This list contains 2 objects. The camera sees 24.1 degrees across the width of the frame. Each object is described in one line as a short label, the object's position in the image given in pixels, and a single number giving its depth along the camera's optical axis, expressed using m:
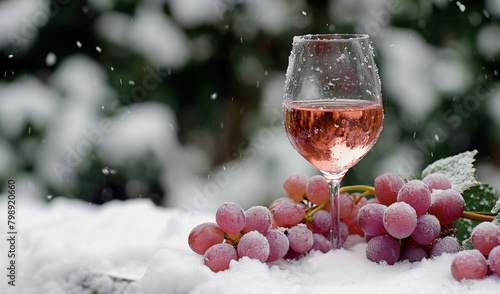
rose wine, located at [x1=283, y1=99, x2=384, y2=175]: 0.96
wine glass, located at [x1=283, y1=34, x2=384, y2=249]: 0.96
